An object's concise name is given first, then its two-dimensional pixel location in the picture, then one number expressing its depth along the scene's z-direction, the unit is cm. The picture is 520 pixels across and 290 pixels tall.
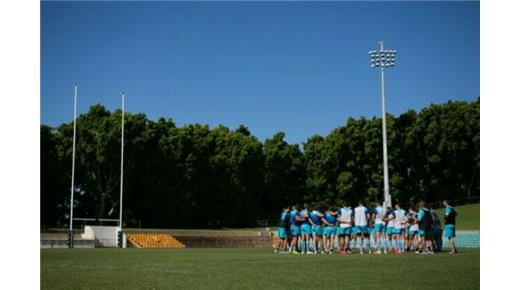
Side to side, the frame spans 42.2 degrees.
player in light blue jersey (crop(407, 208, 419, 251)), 2098
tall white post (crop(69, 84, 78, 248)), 3052
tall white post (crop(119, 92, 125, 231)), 3493
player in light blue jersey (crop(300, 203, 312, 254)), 2120
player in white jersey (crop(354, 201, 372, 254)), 2066
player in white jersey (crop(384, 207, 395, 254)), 2088
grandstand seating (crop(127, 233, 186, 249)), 3572
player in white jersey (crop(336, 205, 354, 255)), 2044
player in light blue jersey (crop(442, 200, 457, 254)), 1878
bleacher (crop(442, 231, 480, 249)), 2728
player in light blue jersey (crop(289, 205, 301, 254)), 2150
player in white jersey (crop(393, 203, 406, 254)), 2084
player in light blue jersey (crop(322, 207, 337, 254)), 2094
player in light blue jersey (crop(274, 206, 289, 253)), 2225
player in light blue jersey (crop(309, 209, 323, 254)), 2089
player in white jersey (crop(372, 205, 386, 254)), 2097
